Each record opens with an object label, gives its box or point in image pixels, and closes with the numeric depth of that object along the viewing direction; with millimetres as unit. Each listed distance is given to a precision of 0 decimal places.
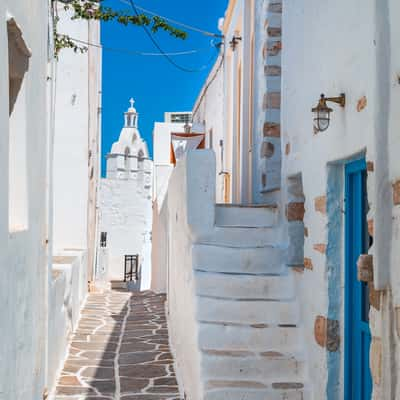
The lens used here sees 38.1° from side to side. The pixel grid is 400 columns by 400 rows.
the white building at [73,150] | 9930
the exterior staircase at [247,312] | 4637
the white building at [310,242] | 3033
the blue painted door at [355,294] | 3879
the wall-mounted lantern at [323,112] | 3972
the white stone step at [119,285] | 16625
